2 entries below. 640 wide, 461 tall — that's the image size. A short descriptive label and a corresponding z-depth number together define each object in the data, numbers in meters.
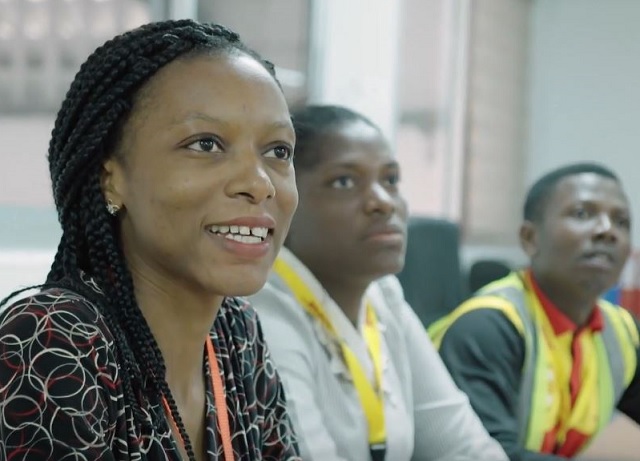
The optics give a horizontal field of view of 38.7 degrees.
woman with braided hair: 0.97
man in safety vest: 1.89
